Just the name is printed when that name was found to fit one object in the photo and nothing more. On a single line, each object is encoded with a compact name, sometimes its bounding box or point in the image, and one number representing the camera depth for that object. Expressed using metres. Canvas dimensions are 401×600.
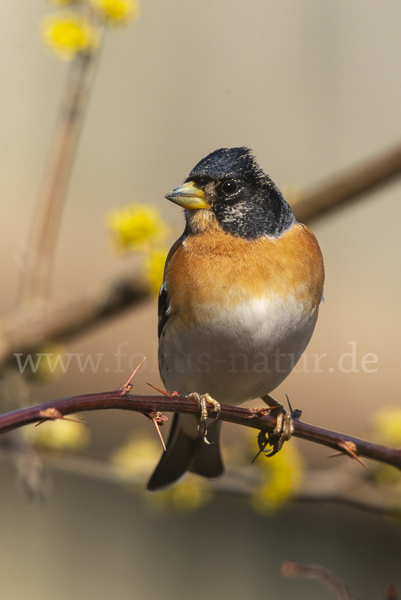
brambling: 4.41
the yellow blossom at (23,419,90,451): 4.82
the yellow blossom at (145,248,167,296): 4.80
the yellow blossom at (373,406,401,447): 4.73
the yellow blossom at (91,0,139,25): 4.95
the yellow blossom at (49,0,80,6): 5.05
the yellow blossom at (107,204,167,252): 4.82
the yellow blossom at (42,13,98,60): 4.79
